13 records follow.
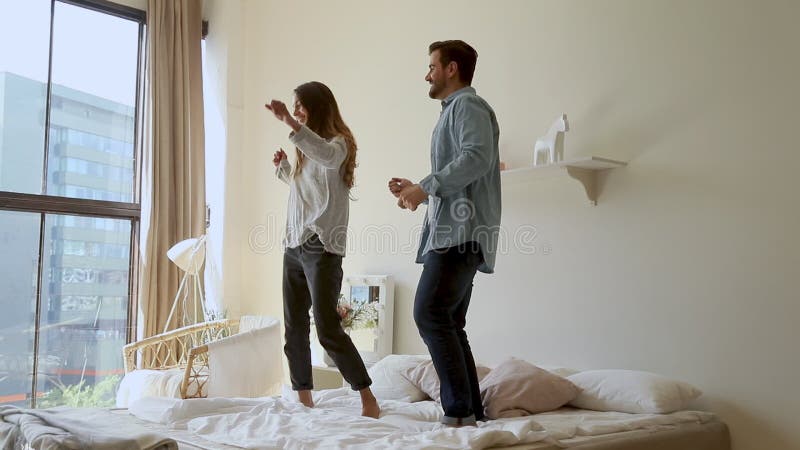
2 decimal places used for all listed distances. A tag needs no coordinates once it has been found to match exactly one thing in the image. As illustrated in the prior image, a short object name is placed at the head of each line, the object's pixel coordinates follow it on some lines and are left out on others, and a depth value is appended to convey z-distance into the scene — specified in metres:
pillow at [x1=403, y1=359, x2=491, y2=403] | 2.82
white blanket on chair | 3.44
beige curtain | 4.96
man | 2.19
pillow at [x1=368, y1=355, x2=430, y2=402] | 2.91
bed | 1.82
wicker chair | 3.58
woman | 2.47
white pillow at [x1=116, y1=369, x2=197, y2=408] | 3.69
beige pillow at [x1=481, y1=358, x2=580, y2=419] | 2.47
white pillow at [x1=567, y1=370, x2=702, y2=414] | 2.50
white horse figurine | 3.10
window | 4.62
